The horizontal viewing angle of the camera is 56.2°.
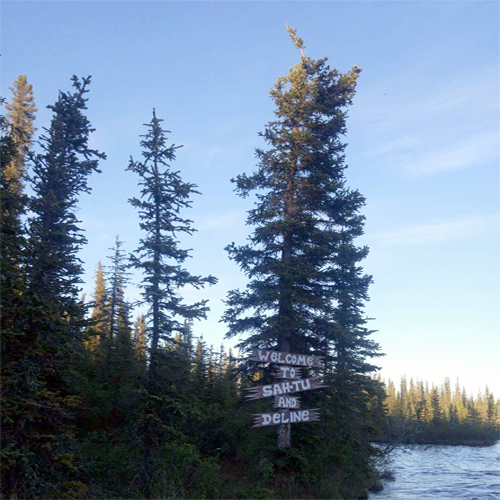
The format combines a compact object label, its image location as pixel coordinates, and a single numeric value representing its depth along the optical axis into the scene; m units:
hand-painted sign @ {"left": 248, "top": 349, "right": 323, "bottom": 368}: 15.76
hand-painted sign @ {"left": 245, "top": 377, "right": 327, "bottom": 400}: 15.33
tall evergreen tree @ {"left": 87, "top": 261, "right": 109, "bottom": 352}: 41.00
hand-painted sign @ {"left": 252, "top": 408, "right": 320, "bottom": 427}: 15.17
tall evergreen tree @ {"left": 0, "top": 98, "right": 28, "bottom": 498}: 11.84
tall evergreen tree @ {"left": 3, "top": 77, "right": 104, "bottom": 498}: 12.20
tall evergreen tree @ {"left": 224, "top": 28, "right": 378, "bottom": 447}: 18.84
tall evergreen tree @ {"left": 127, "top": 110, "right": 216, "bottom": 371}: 18.73
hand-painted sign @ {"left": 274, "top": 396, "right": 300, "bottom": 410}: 15.66
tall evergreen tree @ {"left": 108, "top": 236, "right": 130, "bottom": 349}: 42.34
